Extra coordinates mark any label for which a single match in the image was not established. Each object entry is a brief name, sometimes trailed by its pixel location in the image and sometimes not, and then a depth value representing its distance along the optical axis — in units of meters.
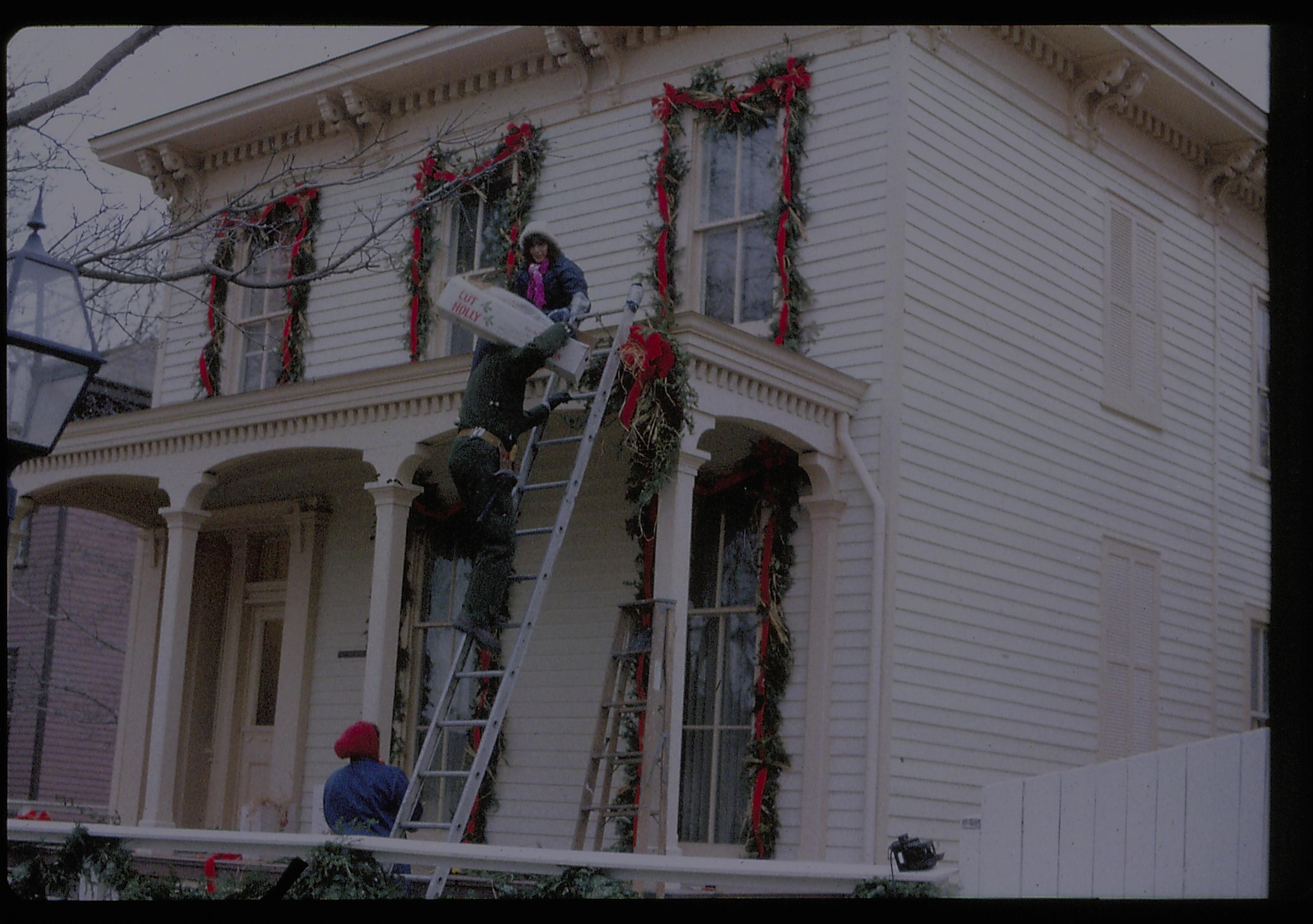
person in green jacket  8.41
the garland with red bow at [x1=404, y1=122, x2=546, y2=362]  13.05
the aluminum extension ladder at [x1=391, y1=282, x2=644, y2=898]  7.48
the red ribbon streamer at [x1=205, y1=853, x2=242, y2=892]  6.96
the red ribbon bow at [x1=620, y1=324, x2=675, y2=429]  9.18
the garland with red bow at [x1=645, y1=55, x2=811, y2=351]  11.36
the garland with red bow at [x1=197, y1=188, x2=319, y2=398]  14.38
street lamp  5.30
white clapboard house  10.62
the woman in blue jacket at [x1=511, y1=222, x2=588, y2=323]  8.90
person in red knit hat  8.36
